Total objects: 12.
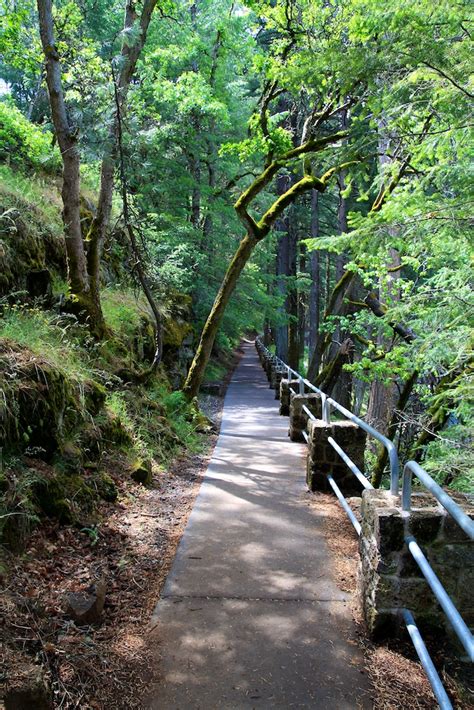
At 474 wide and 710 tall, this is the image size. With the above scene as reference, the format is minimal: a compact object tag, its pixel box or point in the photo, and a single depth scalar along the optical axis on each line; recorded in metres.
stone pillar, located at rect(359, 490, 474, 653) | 2.91
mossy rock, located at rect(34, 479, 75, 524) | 4.04
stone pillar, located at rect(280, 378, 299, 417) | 11.98
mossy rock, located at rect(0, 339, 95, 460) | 3.90
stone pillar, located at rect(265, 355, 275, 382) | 19.73
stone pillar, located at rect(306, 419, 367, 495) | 5.59
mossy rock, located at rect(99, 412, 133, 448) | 5.69
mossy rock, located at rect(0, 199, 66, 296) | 6.09
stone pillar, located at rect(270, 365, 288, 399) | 15.78
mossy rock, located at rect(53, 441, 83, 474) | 4.53
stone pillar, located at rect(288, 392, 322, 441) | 8.20
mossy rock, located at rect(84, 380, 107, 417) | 5.43
